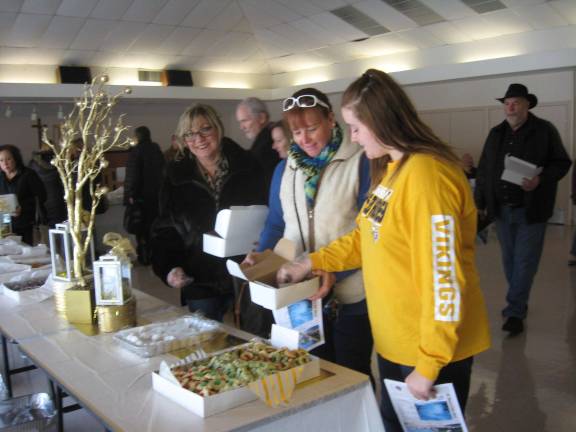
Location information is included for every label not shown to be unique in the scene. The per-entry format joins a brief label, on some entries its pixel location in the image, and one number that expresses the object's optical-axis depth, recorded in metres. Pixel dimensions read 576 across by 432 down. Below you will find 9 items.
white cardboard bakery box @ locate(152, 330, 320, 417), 1.37
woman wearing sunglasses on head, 1.94
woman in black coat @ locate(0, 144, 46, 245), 5.01
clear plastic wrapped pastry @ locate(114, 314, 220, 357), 1.80
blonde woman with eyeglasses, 2.47
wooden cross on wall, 10.02
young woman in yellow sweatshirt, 1.33
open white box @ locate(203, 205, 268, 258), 2.15
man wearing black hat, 3.79
